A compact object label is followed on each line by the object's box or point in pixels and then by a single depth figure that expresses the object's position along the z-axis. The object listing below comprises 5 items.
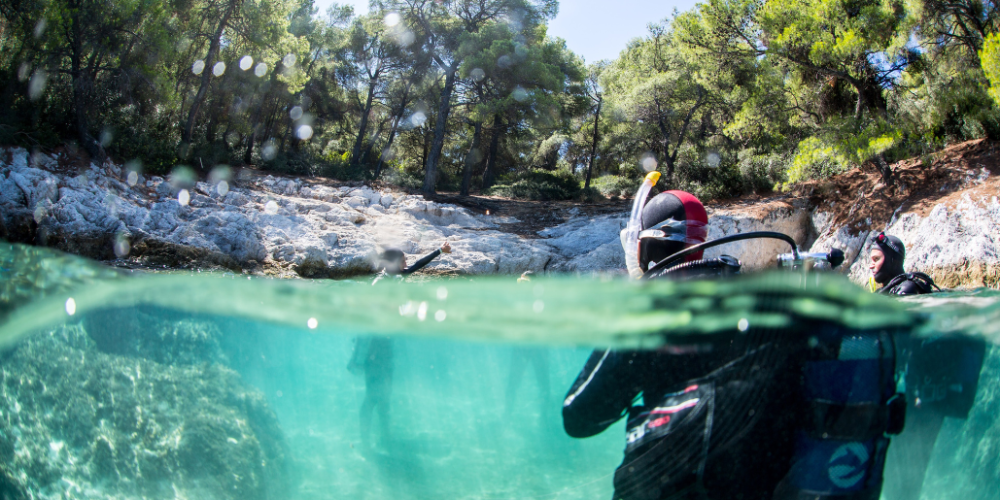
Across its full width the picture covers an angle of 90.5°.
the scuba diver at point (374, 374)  2.23
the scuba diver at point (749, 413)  1.48
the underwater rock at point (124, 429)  2.10
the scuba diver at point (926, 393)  2.17
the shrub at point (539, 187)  18.89
